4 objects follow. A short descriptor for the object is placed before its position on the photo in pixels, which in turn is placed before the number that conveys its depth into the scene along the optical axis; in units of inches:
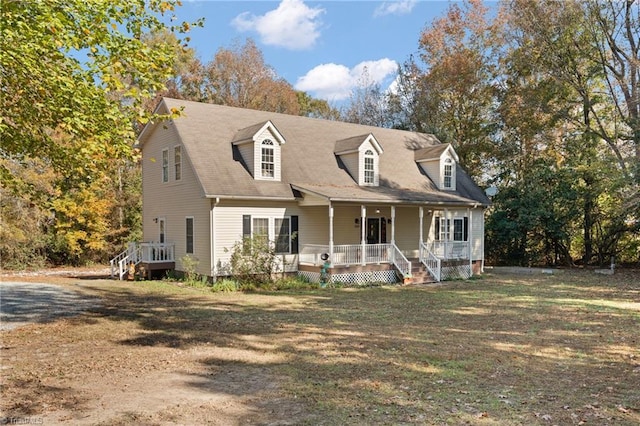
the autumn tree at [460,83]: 1304.1
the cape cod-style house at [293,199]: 716.0
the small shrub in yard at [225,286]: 649.0
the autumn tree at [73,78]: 297.0
